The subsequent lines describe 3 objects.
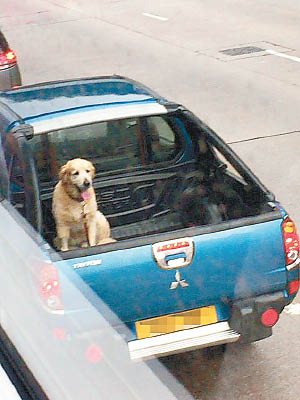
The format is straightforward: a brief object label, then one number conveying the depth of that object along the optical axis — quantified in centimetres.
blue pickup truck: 930
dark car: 2358
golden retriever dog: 1085
